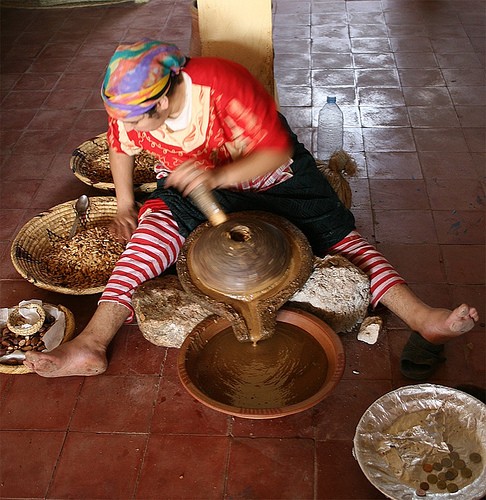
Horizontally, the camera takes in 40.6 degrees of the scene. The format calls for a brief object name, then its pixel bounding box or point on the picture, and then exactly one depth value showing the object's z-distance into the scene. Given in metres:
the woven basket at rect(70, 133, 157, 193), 3.19
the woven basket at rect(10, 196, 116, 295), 2.64
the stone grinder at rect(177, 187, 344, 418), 2.16
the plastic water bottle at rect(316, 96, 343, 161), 3.55
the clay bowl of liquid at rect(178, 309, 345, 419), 2.15
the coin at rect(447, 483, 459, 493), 1.86
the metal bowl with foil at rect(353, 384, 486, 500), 1.87
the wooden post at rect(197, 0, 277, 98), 2.94
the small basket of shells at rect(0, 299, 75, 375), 2.46
